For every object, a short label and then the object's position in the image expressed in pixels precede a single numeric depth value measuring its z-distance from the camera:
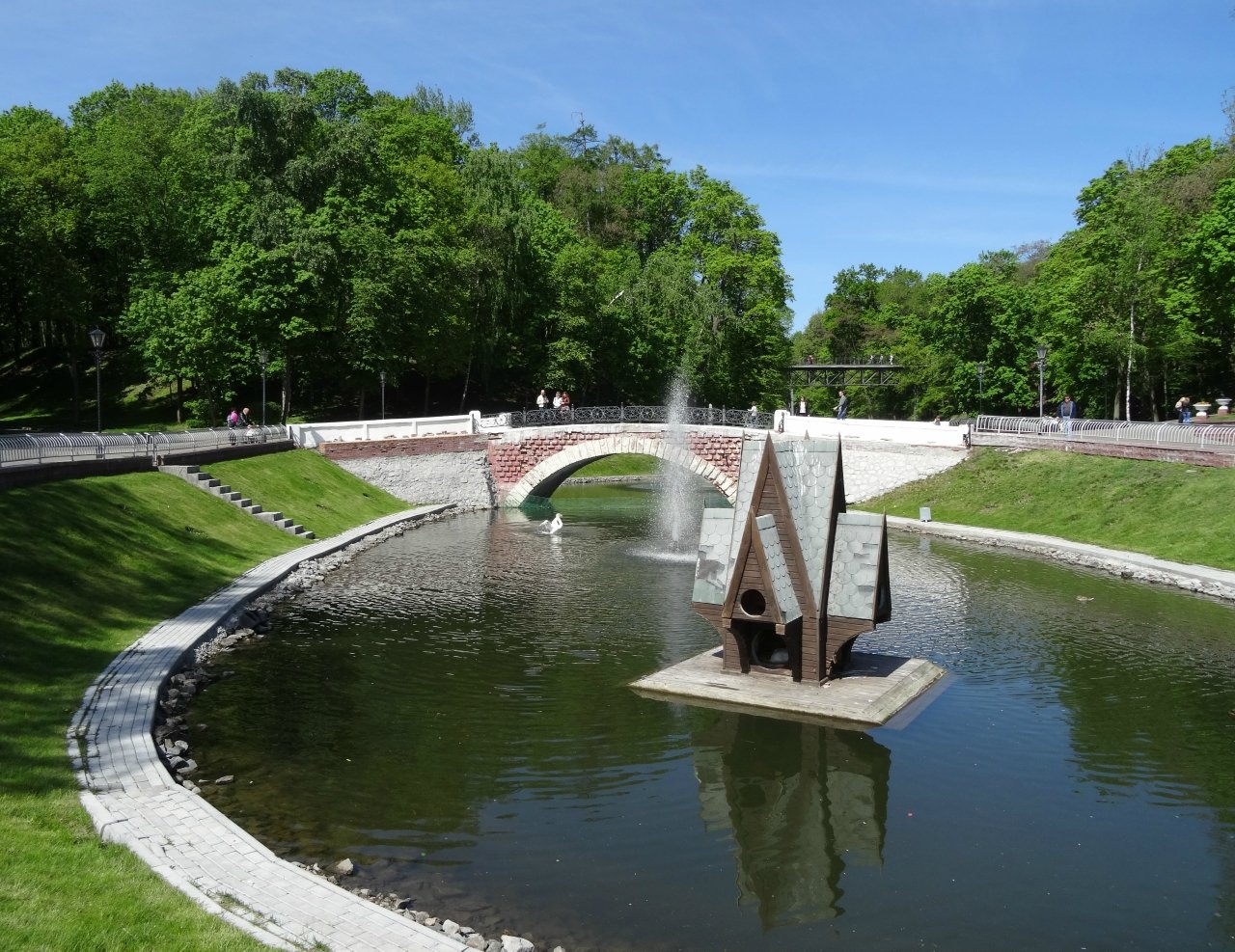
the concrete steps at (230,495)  31.86
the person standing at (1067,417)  41.72
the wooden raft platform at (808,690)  15.85
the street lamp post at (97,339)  30.71
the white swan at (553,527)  39.75
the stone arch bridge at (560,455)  45.28
